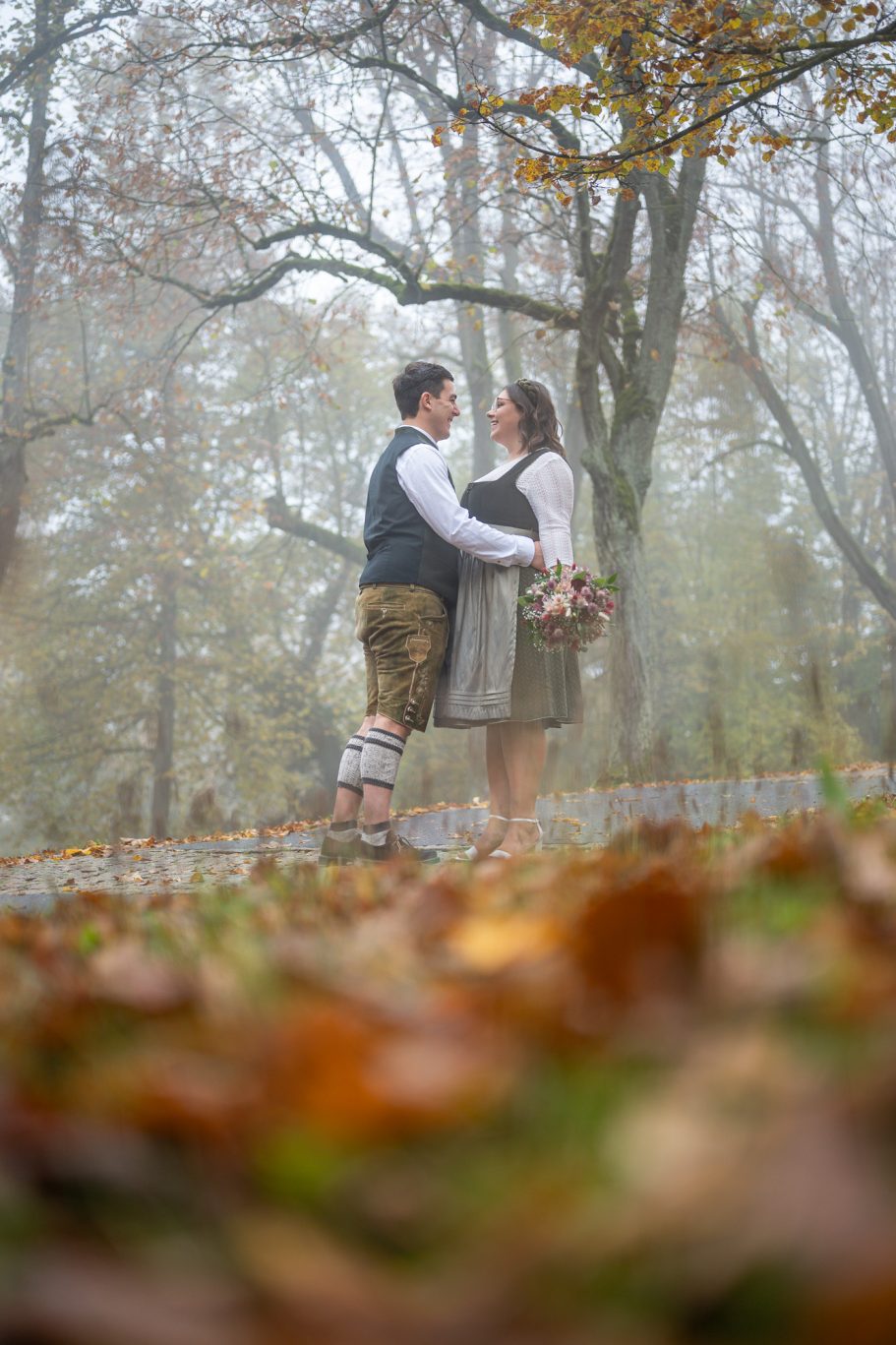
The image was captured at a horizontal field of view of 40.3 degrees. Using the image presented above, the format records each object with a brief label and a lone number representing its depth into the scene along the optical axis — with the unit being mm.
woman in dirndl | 5840
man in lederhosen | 5699
